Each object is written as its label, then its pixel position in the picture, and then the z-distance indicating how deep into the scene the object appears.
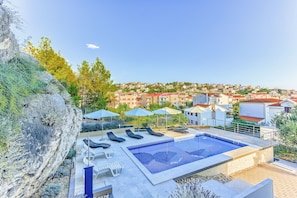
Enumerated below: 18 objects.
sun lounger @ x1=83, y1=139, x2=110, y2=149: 8.64
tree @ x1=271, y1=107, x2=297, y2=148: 9.40
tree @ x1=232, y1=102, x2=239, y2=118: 35.41
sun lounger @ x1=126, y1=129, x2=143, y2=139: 11.25
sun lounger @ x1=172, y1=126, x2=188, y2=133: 13.29
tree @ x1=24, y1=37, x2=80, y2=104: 14.36
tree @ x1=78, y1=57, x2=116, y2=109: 20.12
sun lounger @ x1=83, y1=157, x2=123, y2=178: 5.84
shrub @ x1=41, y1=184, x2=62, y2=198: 4.48
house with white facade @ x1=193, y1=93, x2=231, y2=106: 39.24
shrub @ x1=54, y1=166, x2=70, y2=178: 5.81
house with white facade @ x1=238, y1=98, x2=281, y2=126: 28.23
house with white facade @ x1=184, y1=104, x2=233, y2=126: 29.23
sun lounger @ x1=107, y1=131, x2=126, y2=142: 10.50
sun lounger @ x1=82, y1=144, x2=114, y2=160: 7.30
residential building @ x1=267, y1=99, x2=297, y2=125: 23.31
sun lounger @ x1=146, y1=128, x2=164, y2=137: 12.12
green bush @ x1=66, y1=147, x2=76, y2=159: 7.52
